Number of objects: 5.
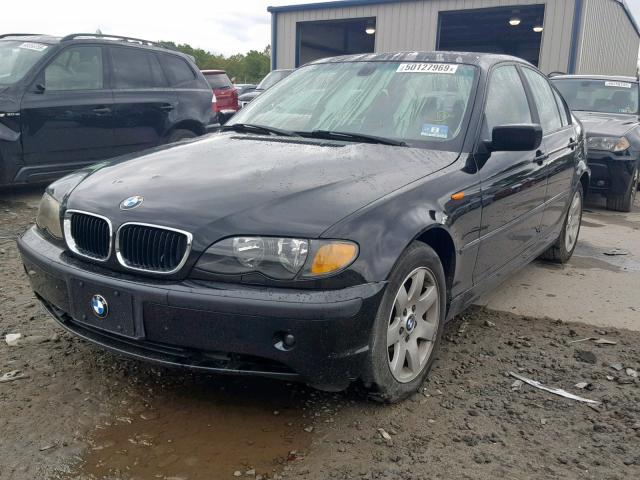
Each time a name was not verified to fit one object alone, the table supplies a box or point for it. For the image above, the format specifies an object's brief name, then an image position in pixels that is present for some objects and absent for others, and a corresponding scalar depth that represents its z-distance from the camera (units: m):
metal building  16.62
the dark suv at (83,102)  6.34
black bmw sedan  2.31
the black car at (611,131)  7.44
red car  11.91
